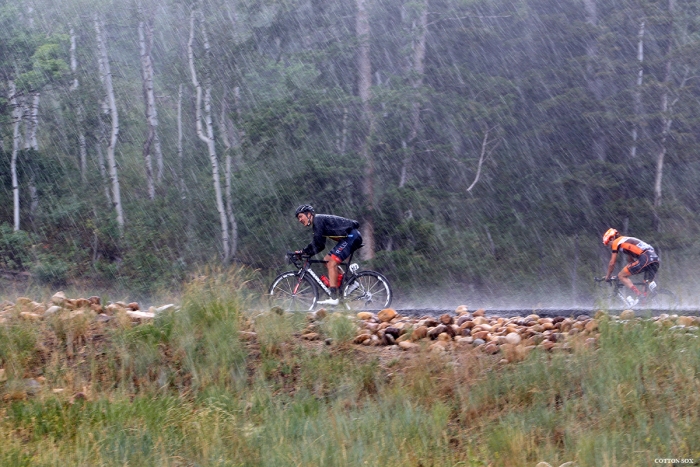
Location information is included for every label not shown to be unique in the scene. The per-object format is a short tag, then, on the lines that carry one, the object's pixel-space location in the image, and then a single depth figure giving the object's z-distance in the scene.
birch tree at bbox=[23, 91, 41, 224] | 62.28
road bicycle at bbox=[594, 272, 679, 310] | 23.73
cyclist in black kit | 22.06
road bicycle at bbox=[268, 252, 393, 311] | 22.70
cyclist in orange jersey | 26.09
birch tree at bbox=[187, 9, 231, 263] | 56.34
